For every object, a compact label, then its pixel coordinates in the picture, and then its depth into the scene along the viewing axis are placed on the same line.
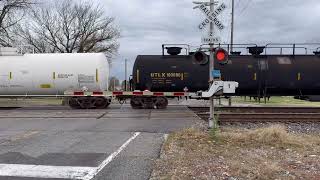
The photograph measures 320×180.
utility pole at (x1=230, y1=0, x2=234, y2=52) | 40.50
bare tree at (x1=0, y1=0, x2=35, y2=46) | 39.09
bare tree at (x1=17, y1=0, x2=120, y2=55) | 52.47
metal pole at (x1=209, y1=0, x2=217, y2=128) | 12.91
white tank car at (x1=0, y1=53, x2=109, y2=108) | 25.58
